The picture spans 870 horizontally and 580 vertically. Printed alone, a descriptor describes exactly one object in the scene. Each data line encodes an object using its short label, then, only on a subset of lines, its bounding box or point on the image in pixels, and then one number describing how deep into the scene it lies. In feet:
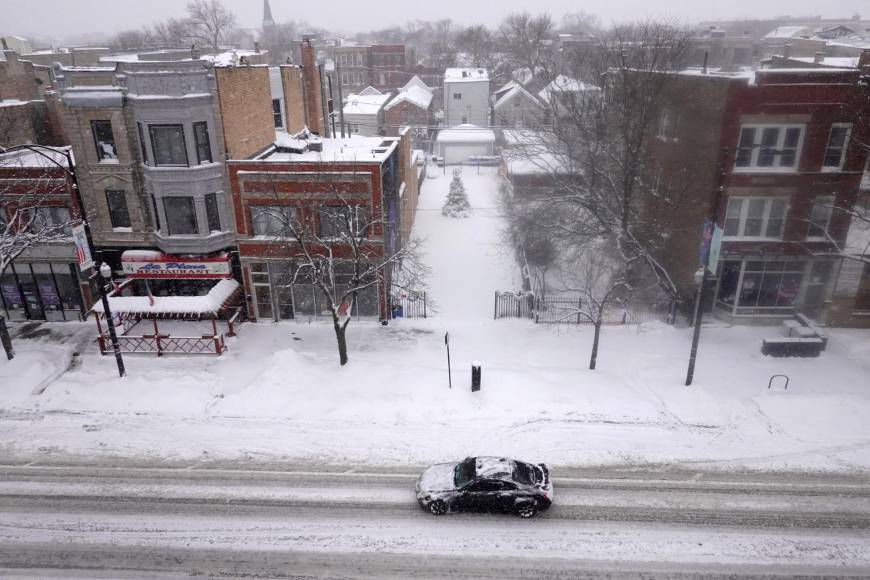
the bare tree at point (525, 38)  288.92
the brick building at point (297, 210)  78.54
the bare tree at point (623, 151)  84.12
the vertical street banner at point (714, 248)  58.49
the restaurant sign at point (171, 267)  81.92
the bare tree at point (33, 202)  80.74
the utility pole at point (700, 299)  61.57
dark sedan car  47.62
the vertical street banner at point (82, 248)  62.59
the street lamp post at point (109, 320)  66.63
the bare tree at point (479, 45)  333.21
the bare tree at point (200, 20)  356.38
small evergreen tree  135.23
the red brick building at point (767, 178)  72.95
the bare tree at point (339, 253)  75.51
